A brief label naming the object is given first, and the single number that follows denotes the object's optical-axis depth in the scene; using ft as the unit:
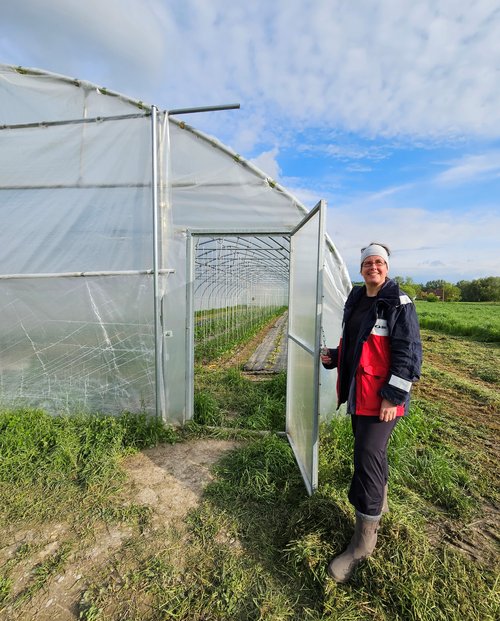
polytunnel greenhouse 13.17
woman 6.34
